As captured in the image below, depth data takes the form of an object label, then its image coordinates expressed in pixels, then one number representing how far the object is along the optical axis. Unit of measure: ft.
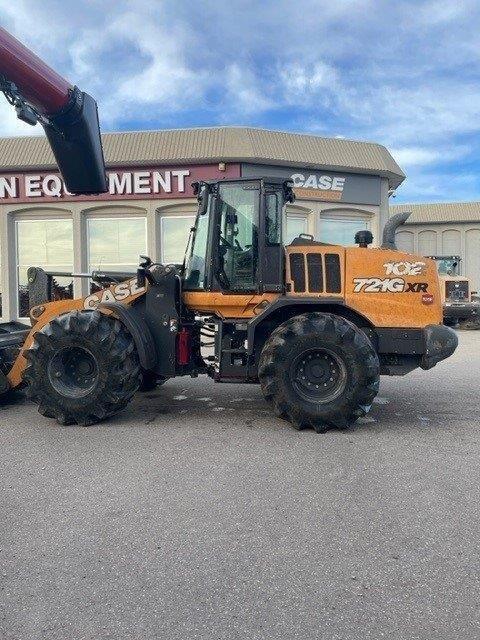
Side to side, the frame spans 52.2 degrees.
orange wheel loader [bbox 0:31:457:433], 17.71
